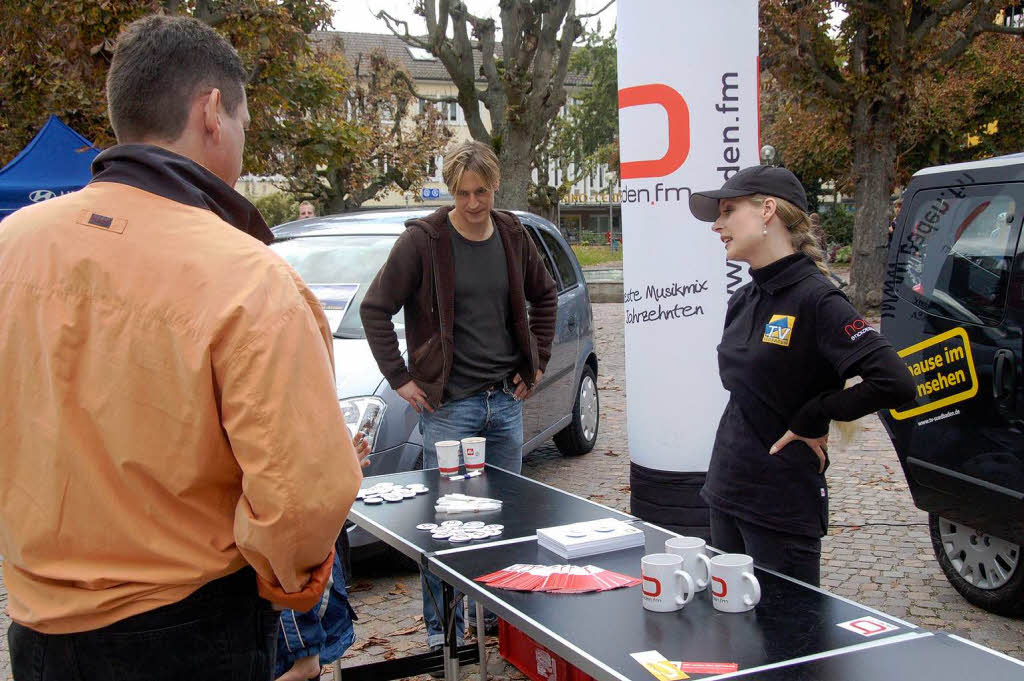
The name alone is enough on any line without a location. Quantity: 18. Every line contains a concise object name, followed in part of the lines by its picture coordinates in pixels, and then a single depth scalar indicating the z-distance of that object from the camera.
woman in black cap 2.73
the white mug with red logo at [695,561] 2.41
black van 4.06
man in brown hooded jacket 4.23
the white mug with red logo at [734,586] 2.25
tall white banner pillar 4.48
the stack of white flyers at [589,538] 2.79
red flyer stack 2.49
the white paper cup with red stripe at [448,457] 3.91
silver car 4.97
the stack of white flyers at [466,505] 3.38
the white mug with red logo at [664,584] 2.28
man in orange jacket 1.62
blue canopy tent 7.82
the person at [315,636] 2.50
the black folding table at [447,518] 3.08
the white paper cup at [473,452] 3.94
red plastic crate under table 3.26
